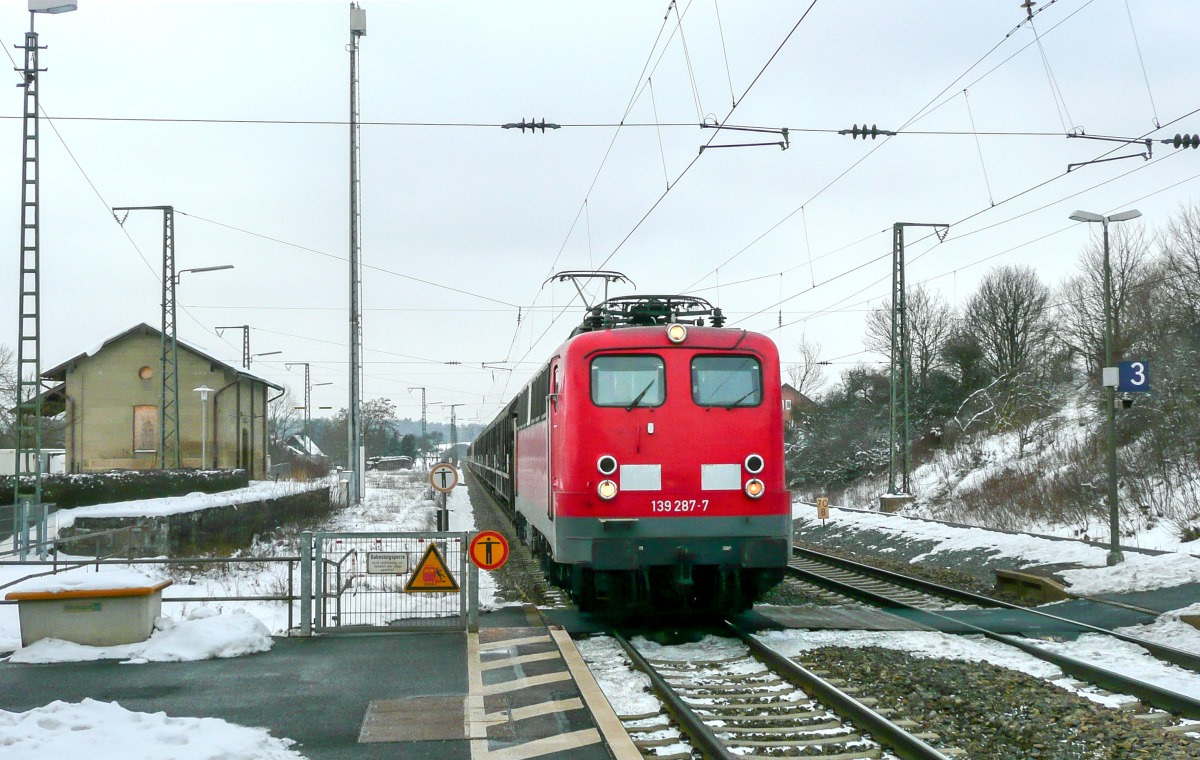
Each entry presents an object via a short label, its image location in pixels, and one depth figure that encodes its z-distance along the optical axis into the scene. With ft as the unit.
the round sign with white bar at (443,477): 57.77
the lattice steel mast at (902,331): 89.30
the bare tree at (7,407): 182.35
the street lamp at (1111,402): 49.03
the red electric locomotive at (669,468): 35.37
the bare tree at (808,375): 212.43
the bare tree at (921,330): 159.02
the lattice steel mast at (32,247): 64.85
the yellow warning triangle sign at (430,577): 35.99
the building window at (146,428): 137.90
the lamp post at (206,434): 143.33
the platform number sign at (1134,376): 48.75
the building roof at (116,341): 135.13
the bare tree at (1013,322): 147.74
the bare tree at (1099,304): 106.63
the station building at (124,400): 136.15
